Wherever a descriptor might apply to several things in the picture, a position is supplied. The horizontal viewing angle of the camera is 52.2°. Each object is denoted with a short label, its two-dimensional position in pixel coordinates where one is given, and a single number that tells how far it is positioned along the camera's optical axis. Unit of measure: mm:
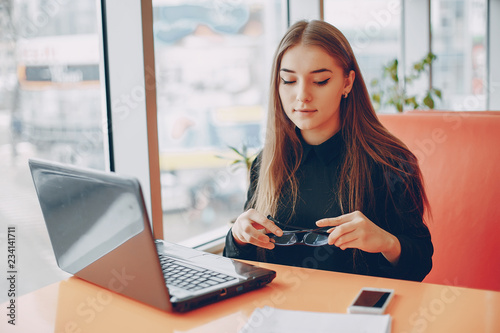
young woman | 1377
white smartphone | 898
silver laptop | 861
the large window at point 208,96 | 2348
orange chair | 1572
